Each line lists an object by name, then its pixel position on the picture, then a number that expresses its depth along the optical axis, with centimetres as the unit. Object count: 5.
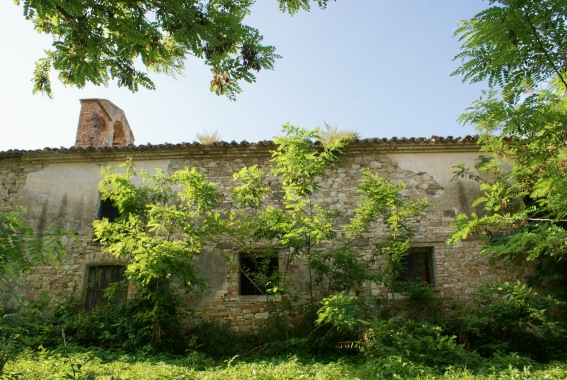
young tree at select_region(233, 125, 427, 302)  821
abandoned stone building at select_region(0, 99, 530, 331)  944
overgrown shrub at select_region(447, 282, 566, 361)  765
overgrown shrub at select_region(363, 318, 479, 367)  651
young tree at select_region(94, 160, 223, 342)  778
